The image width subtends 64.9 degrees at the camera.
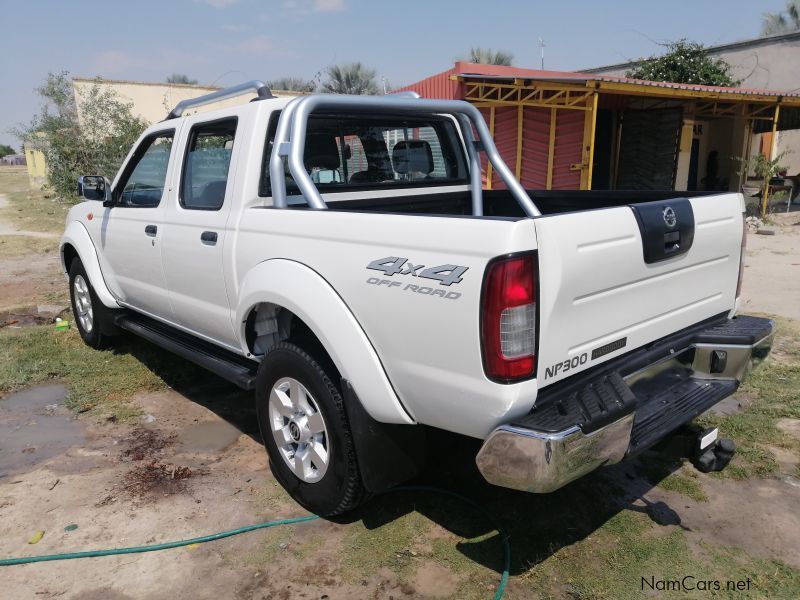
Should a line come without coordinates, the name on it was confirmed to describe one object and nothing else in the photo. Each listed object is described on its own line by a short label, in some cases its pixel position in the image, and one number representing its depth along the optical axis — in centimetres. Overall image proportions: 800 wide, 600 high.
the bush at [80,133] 1992
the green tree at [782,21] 4422
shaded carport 1272
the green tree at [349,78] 2992
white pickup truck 221
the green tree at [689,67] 2042
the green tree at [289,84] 3378
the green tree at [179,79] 4450
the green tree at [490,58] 2984
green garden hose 280
